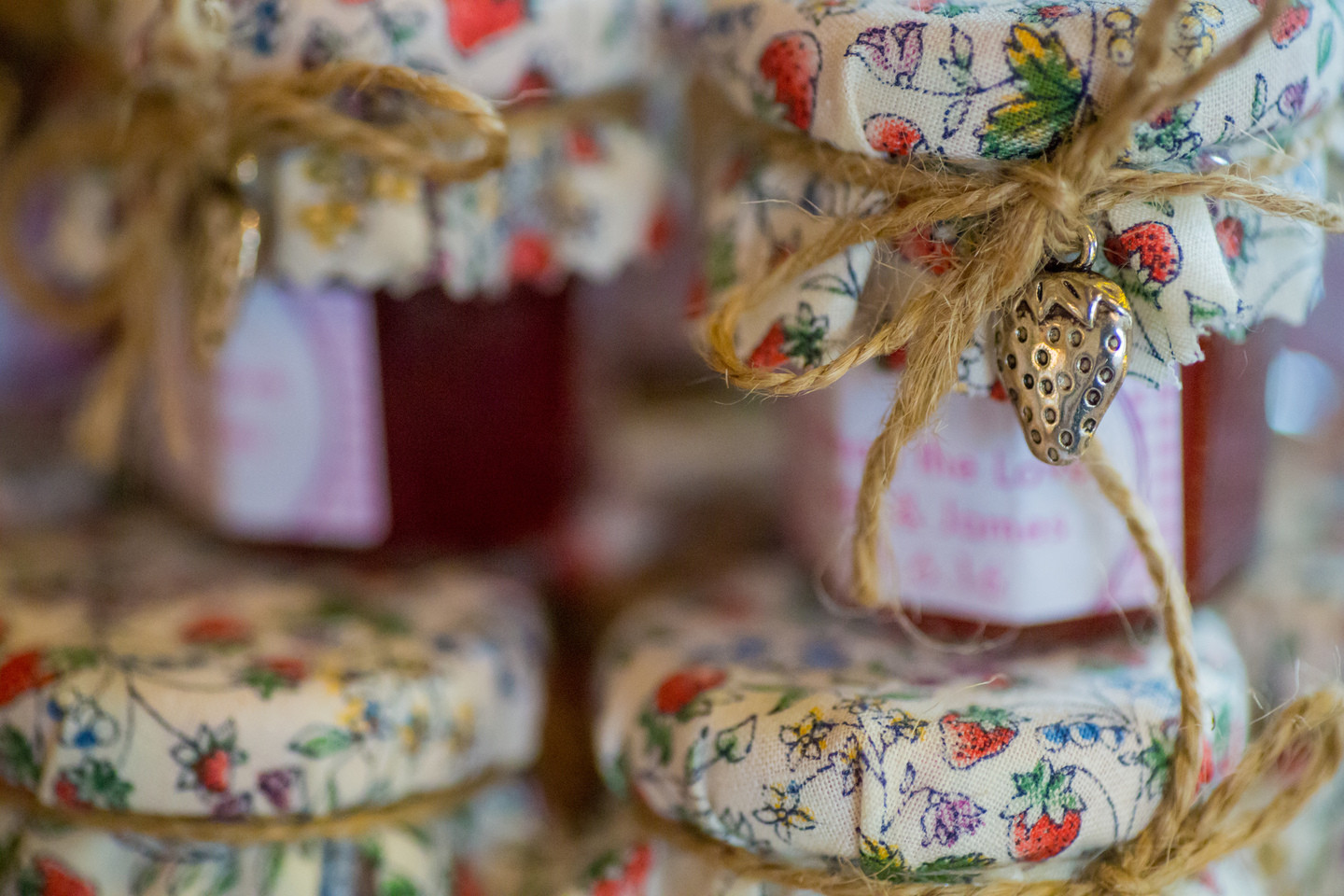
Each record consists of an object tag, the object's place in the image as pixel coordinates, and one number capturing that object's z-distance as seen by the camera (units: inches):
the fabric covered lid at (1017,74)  8.6
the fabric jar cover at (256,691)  9.3
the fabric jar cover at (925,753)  8.8
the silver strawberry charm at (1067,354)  8.6
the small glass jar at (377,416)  10.2
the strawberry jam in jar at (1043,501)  9.3
